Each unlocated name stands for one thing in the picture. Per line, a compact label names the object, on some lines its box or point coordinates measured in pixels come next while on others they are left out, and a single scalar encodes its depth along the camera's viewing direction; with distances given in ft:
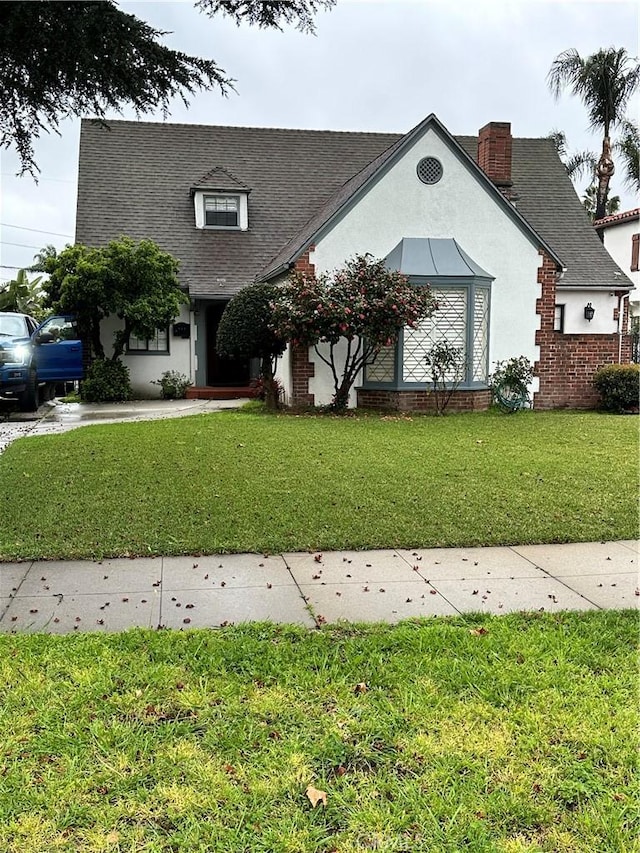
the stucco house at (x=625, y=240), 100.94
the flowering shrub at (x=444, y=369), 46.03
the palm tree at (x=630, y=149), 100.89
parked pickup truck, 46.29
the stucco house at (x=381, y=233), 47.52
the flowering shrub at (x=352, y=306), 42.63
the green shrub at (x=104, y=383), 56.29
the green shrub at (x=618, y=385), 49.06
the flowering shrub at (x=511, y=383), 49.03
